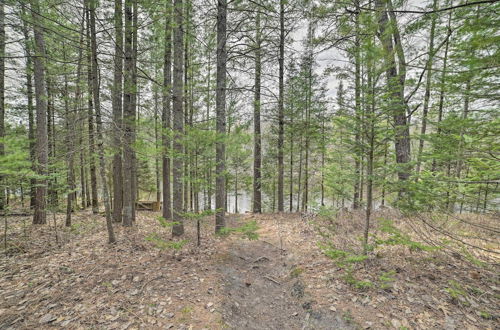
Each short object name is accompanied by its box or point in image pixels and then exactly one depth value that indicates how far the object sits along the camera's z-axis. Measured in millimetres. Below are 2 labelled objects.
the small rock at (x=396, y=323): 2689
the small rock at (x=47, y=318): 2893
